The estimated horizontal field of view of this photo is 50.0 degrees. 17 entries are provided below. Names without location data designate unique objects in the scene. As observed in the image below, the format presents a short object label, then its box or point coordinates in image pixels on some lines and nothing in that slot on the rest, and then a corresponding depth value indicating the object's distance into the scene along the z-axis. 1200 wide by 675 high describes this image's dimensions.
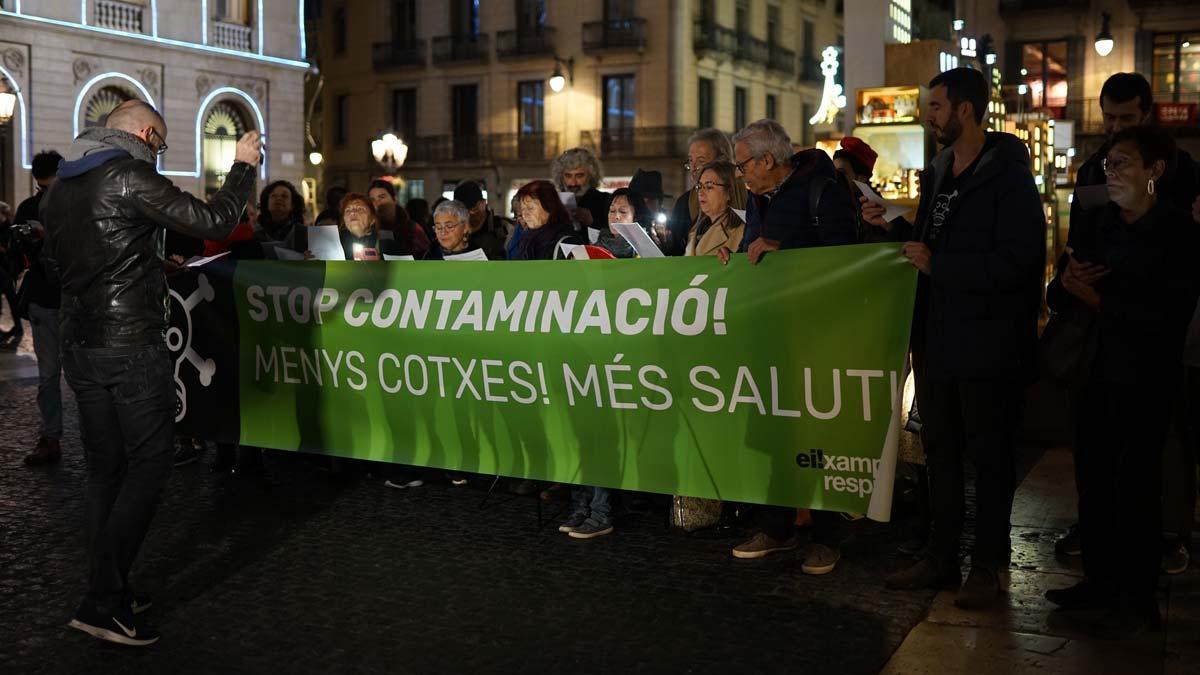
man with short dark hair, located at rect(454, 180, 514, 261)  8.39
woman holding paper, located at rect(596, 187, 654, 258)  6.61
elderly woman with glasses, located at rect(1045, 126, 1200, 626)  4.75
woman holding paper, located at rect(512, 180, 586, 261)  6.99
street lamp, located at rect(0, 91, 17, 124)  17.20
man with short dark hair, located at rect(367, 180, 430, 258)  9.29
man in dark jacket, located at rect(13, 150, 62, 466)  8.08
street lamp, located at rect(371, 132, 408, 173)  24.47
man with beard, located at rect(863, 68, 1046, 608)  4.90
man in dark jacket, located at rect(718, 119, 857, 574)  5.54
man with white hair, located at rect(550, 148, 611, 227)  8.73
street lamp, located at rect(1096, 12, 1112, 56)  31.86
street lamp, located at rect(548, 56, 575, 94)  39.09
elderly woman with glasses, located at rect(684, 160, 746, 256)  6.12
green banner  5.35
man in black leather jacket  4.79
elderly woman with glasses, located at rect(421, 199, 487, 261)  7.38
